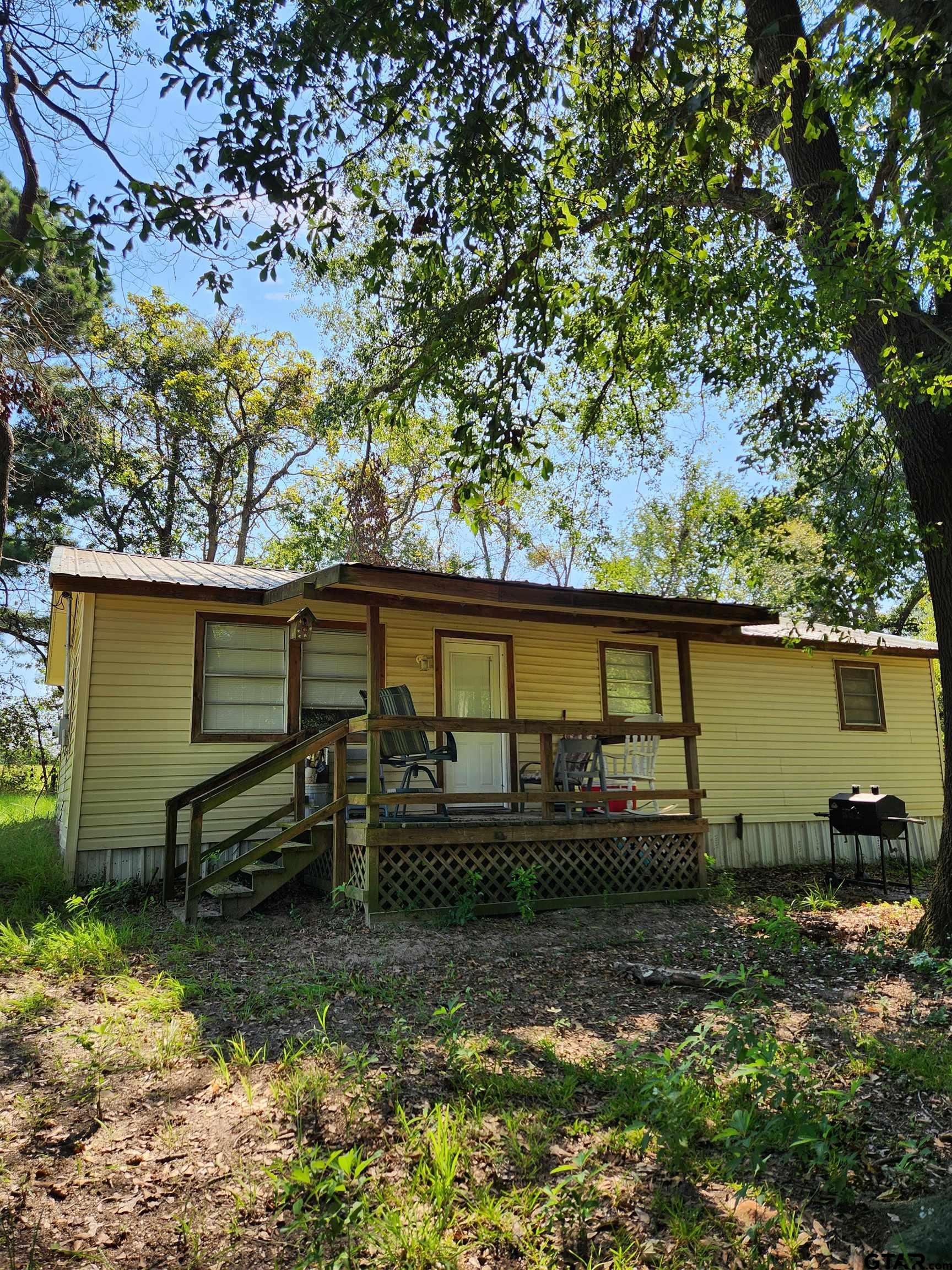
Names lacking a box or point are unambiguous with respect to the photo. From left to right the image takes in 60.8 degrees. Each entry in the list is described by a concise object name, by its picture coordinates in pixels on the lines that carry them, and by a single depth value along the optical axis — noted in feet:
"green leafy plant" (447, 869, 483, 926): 24.09
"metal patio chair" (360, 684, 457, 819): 25.85
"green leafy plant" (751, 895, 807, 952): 22.33
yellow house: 25.43
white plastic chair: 30.58
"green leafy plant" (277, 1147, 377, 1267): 8.75
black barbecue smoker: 31.42
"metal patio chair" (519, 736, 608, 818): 29.32
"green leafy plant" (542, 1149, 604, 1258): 9.05
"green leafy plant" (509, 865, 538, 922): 25.80
